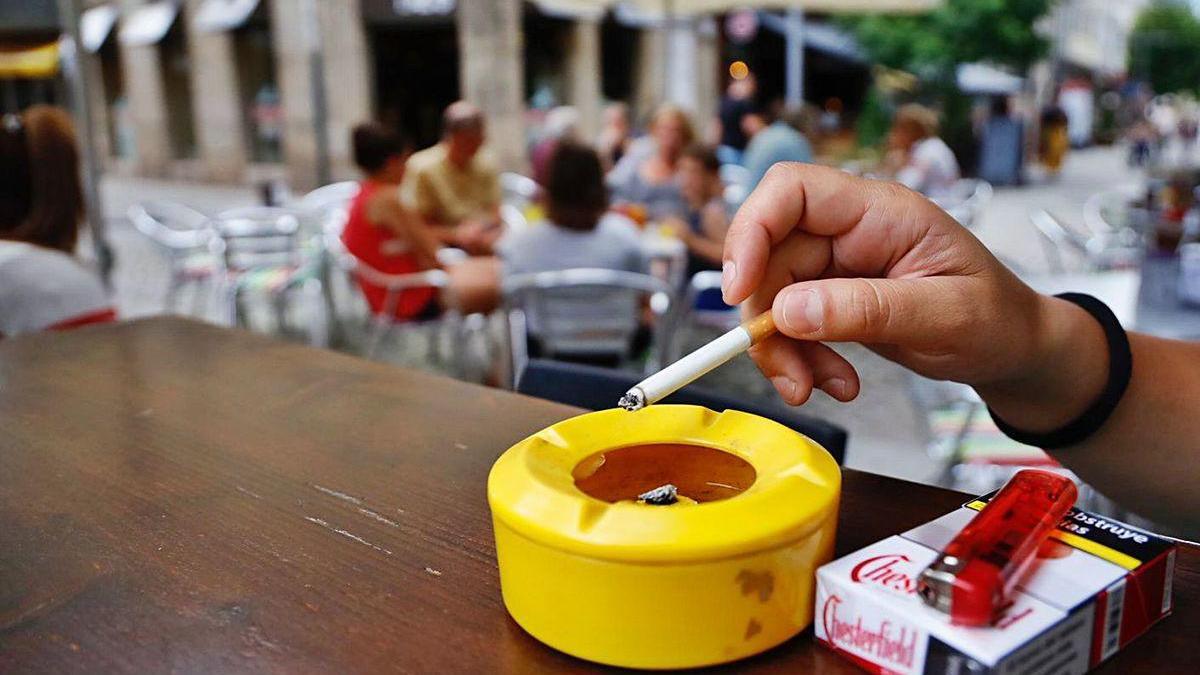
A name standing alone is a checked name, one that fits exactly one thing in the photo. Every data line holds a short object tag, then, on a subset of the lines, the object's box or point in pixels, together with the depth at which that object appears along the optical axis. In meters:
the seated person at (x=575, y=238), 3.78
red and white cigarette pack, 0.60
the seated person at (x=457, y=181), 6.01
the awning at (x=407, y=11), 13.96
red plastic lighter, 0.60
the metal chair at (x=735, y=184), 6.53
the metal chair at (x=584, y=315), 3.67
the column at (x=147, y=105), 16.44
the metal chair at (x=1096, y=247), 5.70
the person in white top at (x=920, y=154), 7.91
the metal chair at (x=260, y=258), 5.17
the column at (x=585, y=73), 15.59
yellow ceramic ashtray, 0.63
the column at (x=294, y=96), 14.48
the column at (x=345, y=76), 14.40
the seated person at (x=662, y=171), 6.16
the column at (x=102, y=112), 17.00
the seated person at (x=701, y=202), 4.81
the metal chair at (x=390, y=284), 4.60
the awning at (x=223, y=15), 14.92
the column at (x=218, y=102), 15.70
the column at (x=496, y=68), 14.12
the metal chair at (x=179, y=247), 5.64
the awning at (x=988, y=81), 20.92
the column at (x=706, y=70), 17.42
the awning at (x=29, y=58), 6.92
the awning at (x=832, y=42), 20.00
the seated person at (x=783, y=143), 5.99
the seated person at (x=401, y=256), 4.63
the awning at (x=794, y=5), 8.18
